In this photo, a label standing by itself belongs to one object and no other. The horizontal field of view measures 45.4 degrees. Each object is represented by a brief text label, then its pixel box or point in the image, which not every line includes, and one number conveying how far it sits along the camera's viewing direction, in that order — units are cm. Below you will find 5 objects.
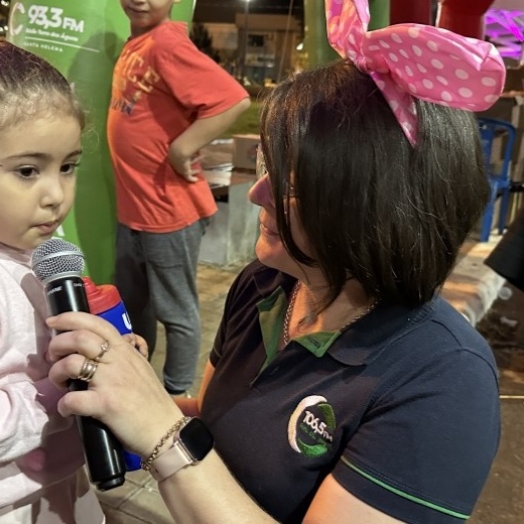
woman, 90
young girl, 103
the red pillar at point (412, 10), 124
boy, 243
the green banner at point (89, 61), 246
